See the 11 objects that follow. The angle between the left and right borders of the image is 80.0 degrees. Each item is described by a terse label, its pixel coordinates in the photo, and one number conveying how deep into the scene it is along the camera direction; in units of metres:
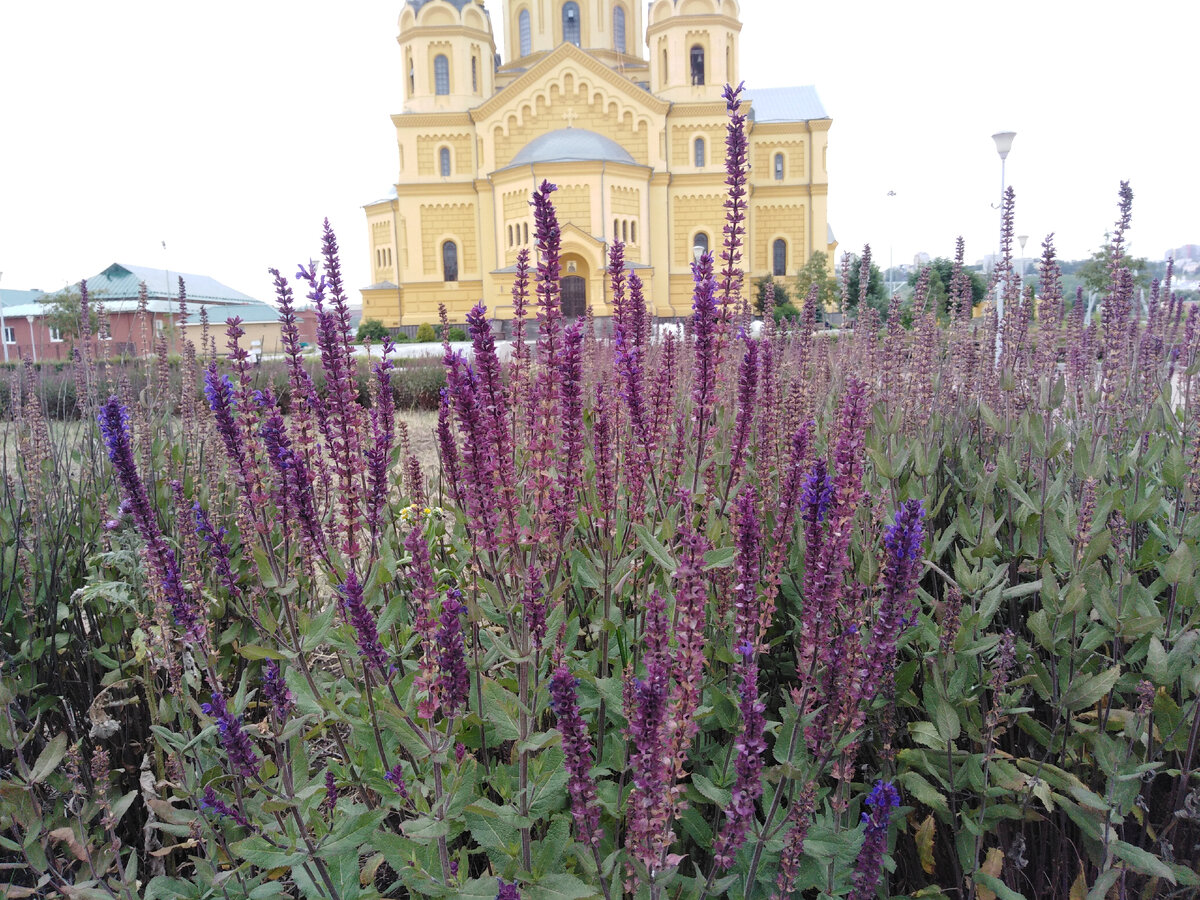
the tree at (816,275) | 30.11
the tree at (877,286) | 28.26
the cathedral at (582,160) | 33.12
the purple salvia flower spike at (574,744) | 1.15
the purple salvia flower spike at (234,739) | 1.41
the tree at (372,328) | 32.07
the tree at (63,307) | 28.94
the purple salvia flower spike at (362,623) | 1.36
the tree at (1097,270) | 18.13
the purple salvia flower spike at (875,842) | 1.29
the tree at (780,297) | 31.46
